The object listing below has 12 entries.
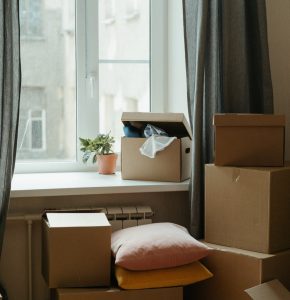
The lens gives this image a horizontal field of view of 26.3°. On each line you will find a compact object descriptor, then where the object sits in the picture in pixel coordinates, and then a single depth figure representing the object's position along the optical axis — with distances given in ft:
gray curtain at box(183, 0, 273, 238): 9.19
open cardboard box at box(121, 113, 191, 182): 9.37
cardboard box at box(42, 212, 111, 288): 7.98
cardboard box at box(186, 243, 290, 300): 8.24
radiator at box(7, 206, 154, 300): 9.24
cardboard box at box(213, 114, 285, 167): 8.45
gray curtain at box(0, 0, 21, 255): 8.45
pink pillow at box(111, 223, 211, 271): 8.01
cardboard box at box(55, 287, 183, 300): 7.91
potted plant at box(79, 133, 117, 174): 10.04
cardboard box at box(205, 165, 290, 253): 8.25
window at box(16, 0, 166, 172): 10.39
